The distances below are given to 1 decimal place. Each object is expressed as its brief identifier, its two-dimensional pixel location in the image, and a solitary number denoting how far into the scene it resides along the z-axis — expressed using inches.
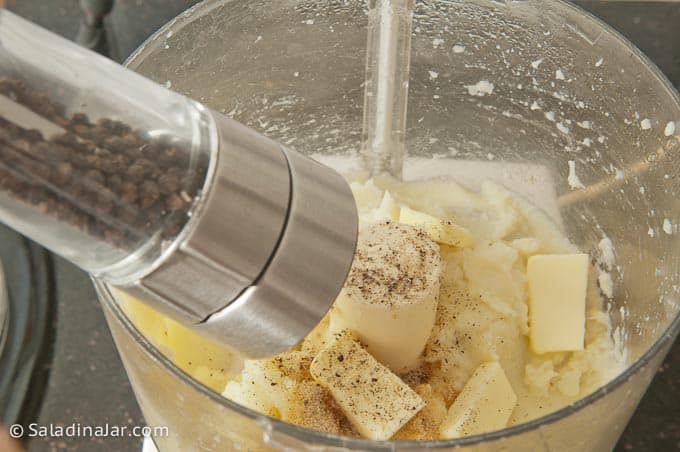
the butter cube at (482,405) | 29.3
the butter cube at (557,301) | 33.1
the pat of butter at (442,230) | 34.2
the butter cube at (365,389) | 27.5
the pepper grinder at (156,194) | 18.4
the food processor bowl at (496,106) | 30.3
